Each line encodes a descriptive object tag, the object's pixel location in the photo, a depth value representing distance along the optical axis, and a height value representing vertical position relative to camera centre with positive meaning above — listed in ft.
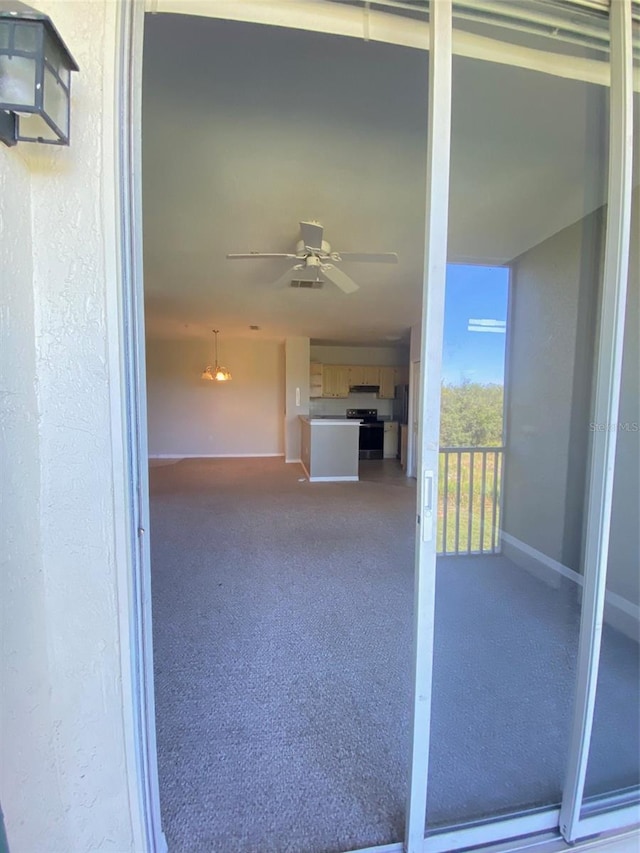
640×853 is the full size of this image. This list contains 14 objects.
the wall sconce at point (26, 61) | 2.11 +2.09
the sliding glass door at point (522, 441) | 3.16 -0.45
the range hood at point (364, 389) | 27.66 +0.99
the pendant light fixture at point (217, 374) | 23.20 +1.71
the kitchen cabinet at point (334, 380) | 27.04 +1.65
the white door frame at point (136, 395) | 2.59 +0.03
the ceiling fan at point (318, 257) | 8.07 +3.82
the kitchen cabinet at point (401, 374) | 27.53 +2.22
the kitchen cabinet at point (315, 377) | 26.78 +1.84
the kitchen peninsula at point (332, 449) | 19.11 -2.67
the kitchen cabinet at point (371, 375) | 27.35 +2.10
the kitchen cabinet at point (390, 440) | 27.22 -3.04
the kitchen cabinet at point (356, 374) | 27.20 +2.14
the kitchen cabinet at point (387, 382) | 27.55 +1.57
